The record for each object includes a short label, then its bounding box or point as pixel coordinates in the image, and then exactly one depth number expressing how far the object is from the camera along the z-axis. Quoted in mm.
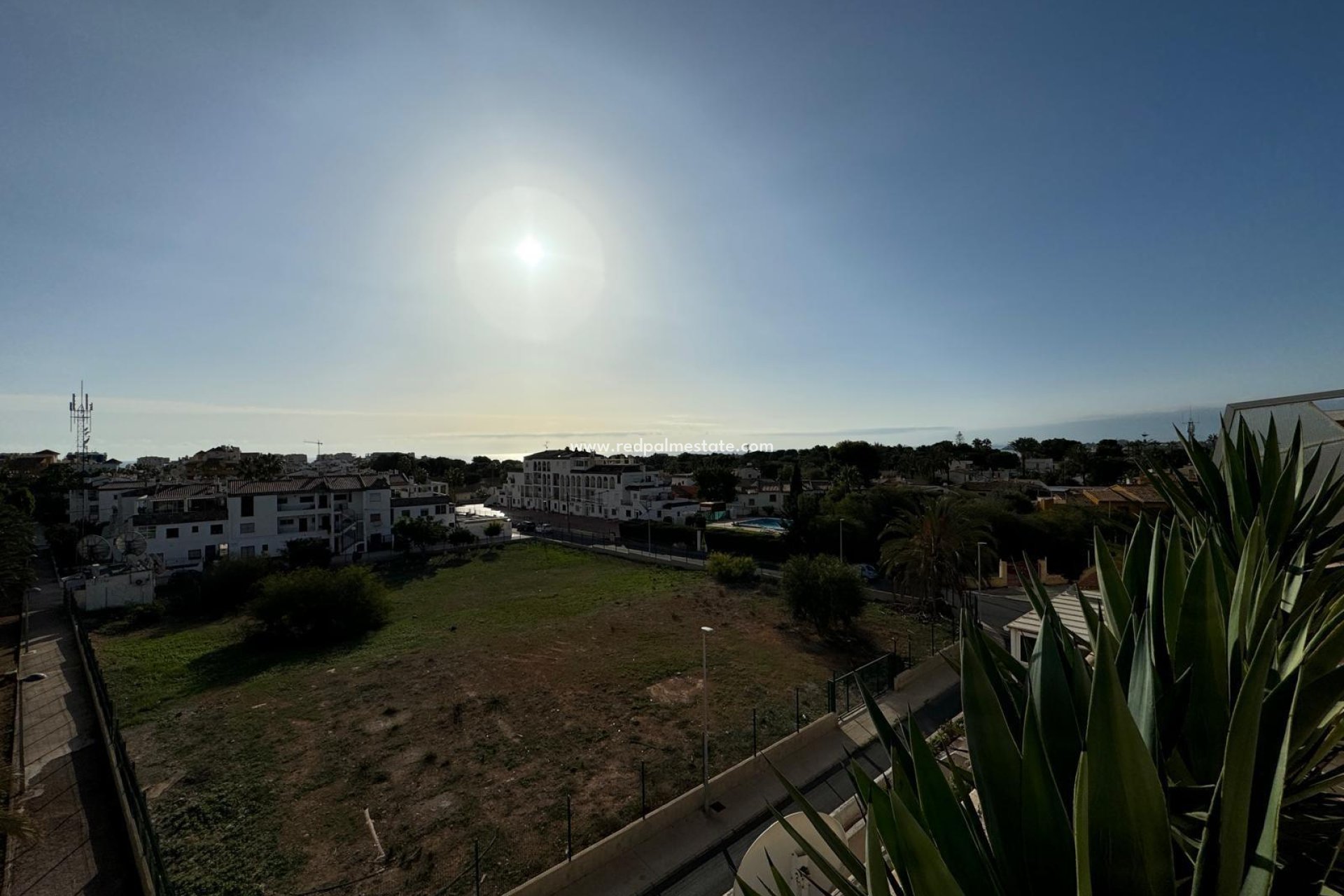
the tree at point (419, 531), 49406
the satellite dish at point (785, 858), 8648
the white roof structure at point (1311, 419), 8203
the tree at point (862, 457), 89312
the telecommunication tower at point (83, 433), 55178
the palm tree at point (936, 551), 25656
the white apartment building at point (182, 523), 42562
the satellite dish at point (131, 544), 43375
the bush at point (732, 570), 38938
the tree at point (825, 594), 27297
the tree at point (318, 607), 28156
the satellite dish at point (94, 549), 46500
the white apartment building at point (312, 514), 45562
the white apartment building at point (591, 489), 67062
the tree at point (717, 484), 78625
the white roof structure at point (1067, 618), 13398
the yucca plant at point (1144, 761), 1778
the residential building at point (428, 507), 54594
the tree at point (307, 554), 42906
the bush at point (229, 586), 35125
